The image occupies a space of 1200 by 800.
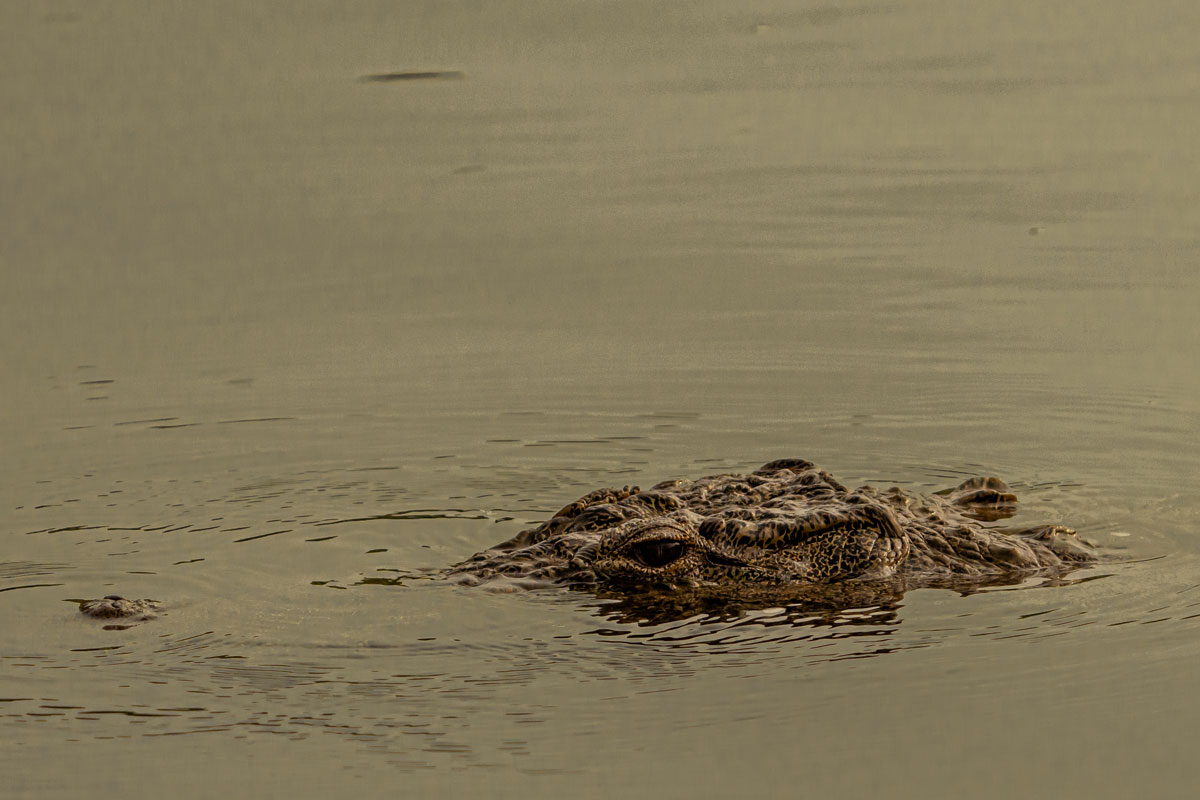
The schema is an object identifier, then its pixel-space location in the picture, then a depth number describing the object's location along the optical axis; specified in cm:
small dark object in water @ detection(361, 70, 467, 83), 2100
